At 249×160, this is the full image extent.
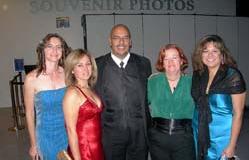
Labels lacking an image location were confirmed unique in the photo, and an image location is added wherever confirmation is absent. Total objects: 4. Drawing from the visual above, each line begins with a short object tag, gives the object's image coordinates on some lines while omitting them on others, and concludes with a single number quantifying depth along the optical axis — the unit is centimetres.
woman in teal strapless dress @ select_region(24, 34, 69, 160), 173
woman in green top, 171
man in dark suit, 197
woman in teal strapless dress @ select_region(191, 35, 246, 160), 159
